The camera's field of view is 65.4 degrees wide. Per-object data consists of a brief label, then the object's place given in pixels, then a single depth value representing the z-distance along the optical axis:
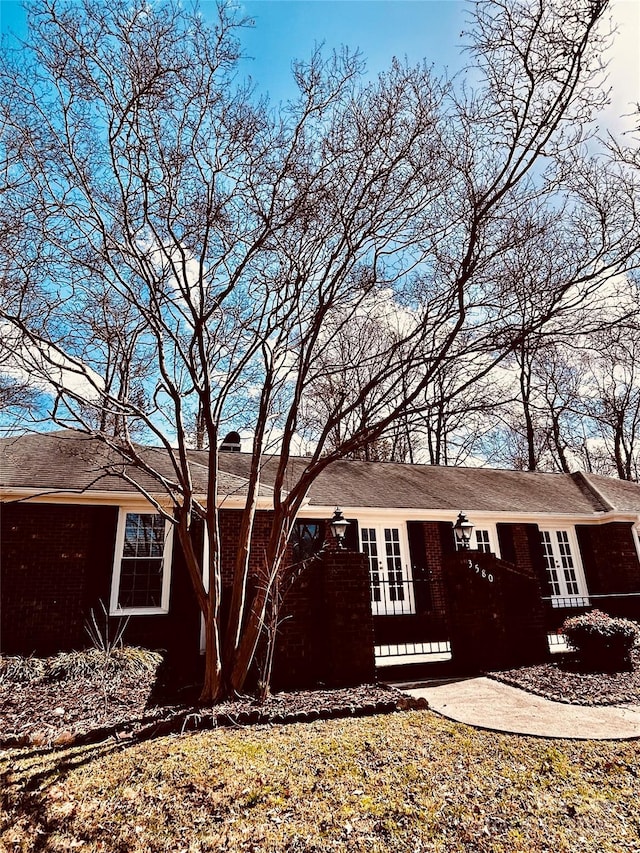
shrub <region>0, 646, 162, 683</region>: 7.93
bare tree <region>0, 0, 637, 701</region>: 6.34
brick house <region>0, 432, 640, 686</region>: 7.85
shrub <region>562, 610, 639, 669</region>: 8.51
